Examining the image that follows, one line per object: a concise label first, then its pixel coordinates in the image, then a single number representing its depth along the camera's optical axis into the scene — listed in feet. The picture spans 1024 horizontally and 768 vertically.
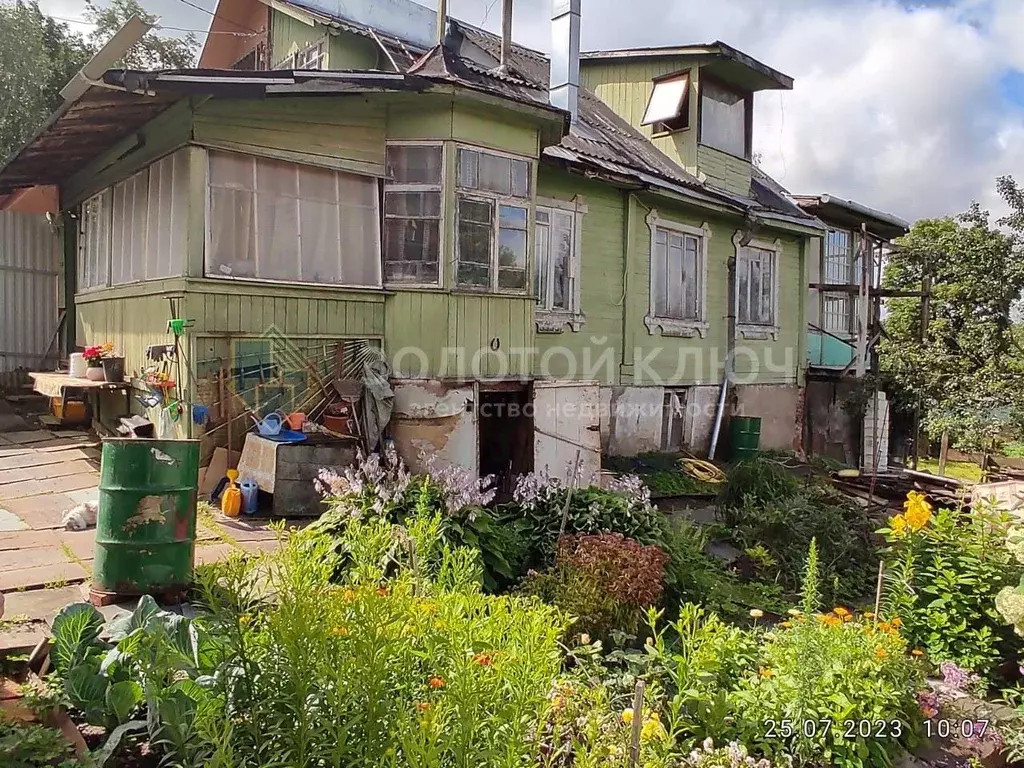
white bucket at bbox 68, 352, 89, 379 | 26.91
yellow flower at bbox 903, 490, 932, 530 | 16.19
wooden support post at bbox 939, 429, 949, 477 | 38.90
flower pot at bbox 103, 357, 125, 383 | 26.16
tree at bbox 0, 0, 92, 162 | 50.11
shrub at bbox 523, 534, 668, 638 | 15.52
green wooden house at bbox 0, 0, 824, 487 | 22.65
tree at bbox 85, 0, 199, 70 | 58.95
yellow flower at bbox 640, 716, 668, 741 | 10.04
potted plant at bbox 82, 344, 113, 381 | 26.25
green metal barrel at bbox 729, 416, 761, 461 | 41.93
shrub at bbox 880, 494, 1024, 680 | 16.05
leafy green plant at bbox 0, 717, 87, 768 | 8.59
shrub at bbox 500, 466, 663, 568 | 19.77
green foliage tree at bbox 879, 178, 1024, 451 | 44.93
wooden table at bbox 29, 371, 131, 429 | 24.90
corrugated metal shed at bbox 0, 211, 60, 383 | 36.09
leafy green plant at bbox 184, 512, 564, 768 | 8.40
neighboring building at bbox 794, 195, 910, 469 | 49.73
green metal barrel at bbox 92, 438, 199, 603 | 13.48
